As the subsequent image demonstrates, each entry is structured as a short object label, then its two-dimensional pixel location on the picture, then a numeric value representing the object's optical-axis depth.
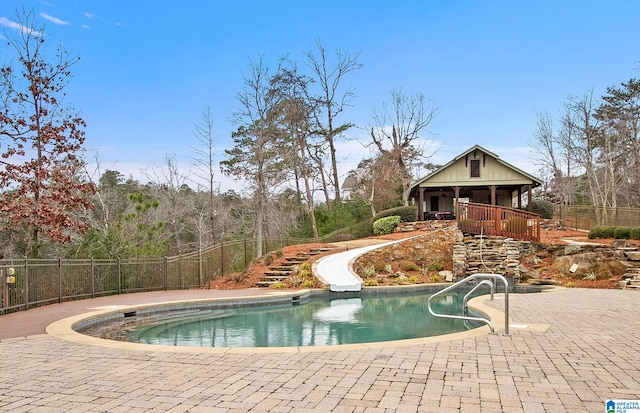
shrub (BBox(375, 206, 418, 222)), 28.38
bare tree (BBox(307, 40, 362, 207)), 34.50
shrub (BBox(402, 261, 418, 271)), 17.88
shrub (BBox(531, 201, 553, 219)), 29.81
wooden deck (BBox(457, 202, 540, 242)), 19.14
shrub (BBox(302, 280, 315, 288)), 15.58
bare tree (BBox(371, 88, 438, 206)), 36.28
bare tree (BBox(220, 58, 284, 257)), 22.17
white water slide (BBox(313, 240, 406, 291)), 14.98
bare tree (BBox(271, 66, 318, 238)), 29.17
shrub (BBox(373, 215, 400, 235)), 27.61
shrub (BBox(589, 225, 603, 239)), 20.44
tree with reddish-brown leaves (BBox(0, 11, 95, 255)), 12.73
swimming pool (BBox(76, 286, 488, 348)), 8.51
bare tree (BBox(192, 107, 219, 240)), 21.53
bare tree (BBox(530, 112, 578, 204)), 31.12
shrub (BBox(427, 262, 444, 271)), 18.19
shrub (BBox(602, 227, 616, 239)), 19.92
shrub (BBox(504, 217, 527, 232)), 19.12
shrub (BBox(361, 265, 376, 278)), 16.94
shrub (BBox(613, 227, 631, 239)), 18.83
